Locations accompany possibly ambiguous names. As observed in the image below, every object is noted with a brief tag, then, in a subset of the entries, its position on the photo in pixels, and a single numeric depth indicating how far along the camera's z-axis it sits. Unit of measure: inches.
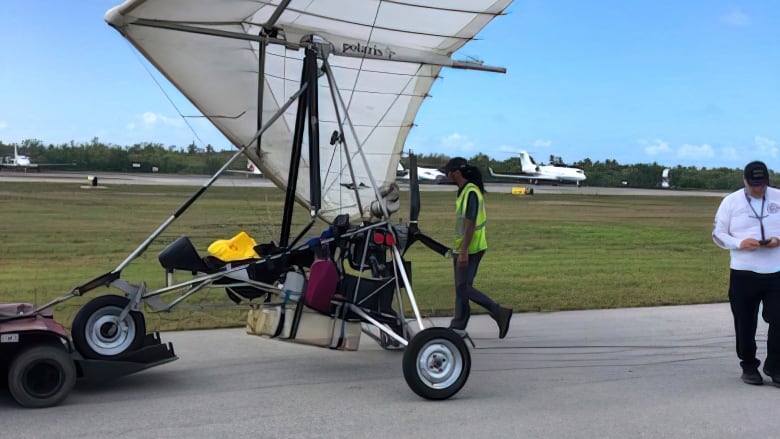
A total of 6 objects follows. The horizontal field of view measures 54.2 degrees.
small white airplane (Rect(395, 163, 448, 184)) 2548.2
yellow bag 266.2
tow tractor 211.8
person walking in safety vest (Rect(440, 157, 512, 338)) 307.0
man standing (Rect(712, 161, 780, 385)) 262.5
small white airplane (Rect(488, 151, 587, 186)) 3051.2
